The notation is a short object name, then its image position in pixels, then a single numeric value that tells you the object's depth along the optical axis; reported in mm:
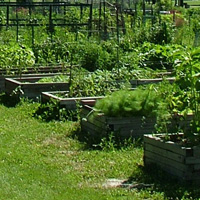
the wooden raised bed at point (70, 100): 11788
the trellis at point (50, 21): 20131
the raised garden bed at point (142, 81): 13765
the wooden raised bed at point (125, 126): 10047
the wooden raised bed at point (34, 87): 13695
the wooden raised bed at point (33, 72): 15141
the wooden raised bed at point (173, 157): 7832
